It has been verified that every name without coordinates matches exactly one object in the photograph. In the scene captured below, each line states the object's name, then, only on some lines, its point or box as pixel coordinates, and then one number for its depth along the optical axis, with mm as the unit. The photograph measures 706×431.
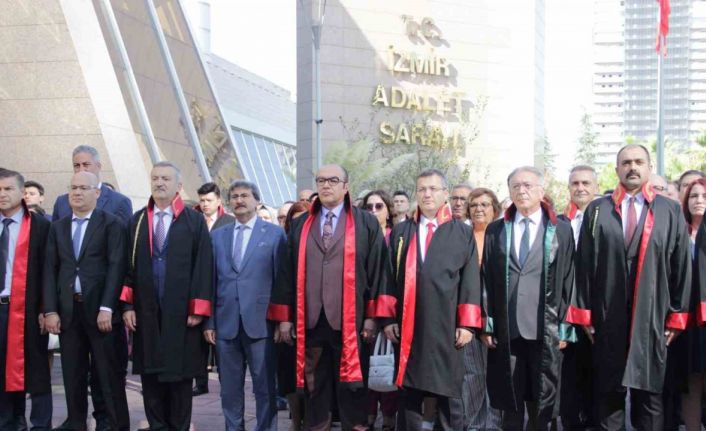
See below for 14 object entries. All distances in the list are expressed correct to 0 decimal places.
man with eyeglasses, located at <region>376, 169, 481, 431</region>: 6977
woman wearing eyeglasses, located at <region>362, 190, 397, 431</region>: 8305
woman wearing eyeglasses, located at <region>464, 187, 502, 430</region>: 8008
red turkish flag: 18938
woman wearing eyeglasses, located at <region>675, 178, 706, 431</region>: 7062
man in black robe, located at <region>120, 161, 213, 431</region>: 7508
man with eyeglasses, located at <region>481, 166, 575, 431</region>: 7047
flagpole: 19141
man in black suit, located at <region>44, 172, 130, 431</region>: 7684
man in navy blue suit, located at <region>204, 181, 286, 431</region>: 7629
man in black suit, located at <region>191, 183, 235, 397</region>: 10186
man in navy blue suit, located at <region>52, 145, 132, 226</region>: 8695
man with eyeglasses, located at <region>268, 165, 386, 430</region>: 7207
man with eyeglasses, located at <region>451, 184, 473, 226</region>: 9398
